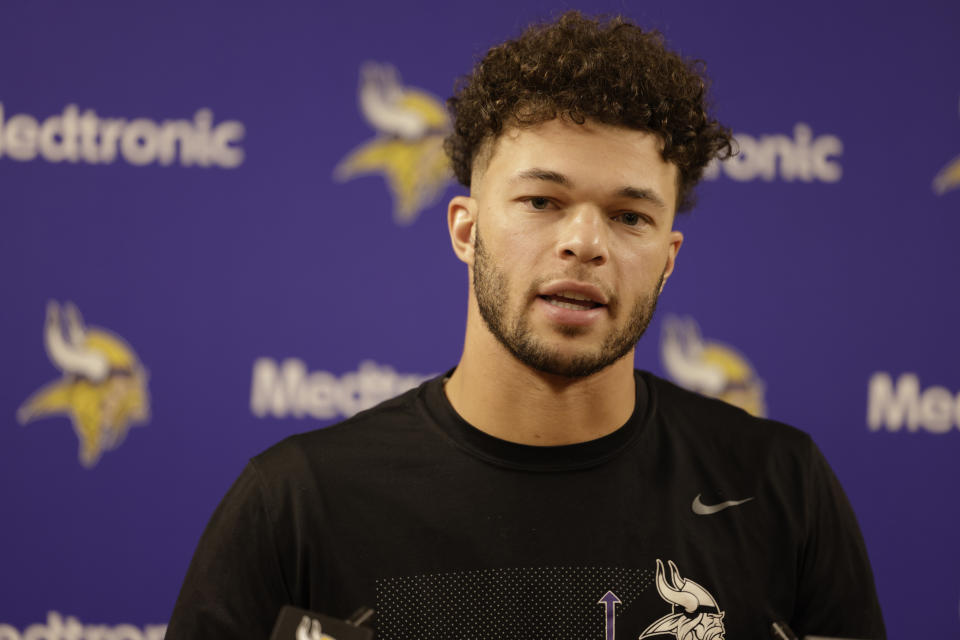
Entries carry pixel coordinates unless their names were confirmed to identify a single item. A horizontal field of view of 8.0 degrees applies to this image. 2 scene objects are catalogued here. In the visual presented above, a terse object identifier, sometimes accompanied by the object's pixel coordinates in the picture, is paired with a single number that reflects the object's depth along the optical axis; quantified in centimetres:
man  501
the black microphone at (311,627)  488
